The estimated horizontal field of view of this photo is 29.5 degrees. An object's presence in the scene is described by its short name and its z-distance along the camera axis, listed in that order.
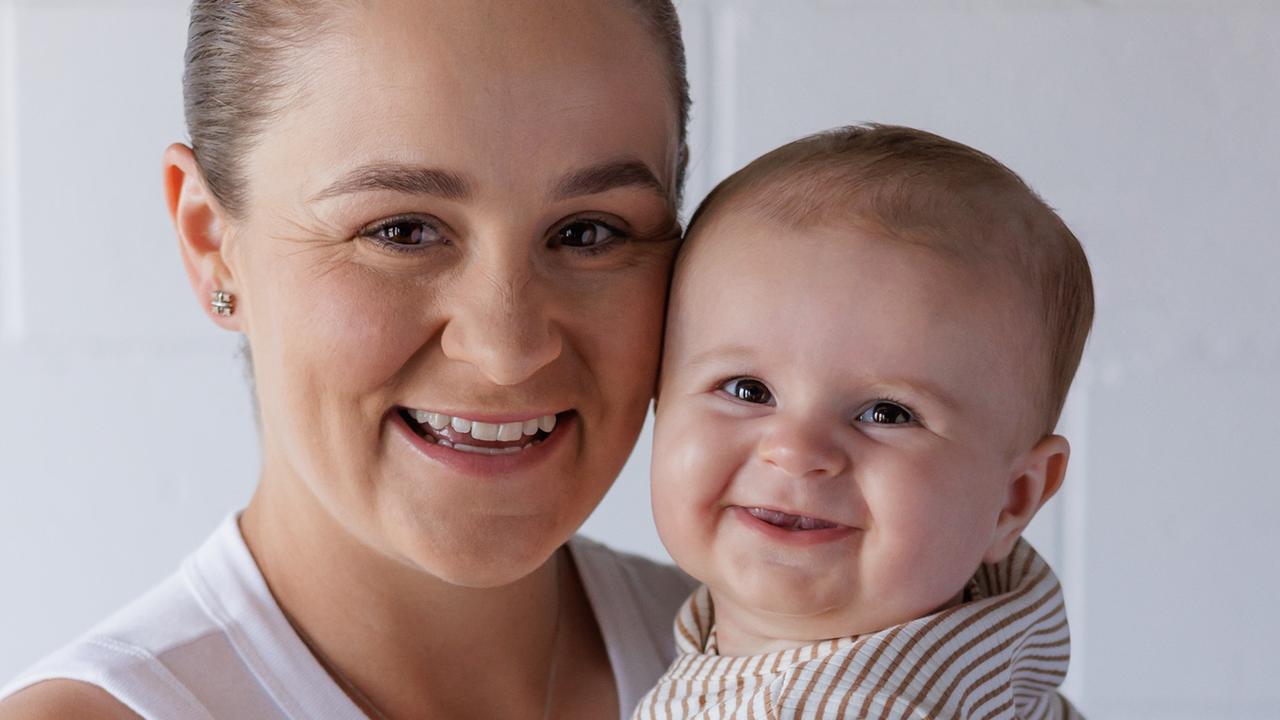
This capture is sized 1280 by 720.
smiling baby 0.76
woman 0.76
